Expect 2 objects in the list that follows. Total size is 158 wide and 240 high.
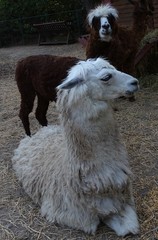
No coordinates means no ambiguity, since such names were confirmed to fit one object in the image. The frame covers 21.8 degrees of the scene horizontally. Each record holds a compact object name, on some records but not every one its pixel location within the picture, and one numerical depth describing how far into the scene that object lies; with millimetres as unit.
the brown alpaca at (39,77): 4680
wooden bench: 15680
